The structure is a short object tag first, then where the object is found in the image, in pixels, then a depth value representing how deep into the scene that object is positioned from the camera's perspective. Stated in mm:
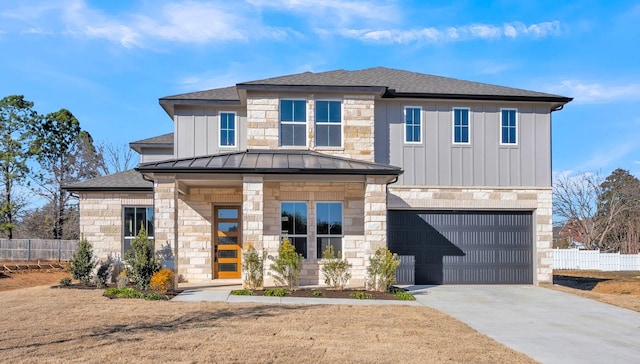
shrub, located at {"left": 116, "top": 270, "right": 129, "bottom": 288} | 14695
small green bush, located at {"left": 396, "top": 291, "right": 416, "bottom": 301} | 14148
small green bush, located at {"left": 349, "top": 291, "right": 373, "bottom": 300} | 14088
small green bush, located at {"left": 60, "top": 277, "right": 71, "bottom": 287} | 16188
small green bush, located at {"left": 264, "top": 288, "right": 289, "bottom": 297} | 14242
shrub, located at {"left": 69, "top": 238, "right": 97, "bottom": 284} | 16562
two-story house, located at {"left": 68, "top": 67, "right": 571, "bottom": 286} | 17109
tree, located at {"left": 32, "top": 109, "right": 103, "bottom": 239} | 41312
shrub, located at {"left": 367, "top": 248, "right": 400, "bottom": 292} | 14805
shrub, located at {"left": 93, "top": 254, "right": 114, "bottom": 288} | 15711
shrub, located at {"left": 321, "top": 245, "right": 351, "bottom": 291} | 15414
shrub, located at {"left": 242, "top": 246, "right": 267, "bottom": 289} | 14719
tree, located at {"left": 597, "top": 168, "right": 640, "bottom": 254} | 38562
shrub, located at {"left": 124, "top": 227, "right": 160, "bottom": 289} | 14414
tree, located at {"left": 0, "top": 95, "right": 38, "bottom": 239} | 40000
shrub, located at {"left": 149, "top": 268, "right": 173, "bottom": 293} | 13859
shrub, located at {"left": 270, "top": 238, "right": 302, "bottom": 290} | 14961
